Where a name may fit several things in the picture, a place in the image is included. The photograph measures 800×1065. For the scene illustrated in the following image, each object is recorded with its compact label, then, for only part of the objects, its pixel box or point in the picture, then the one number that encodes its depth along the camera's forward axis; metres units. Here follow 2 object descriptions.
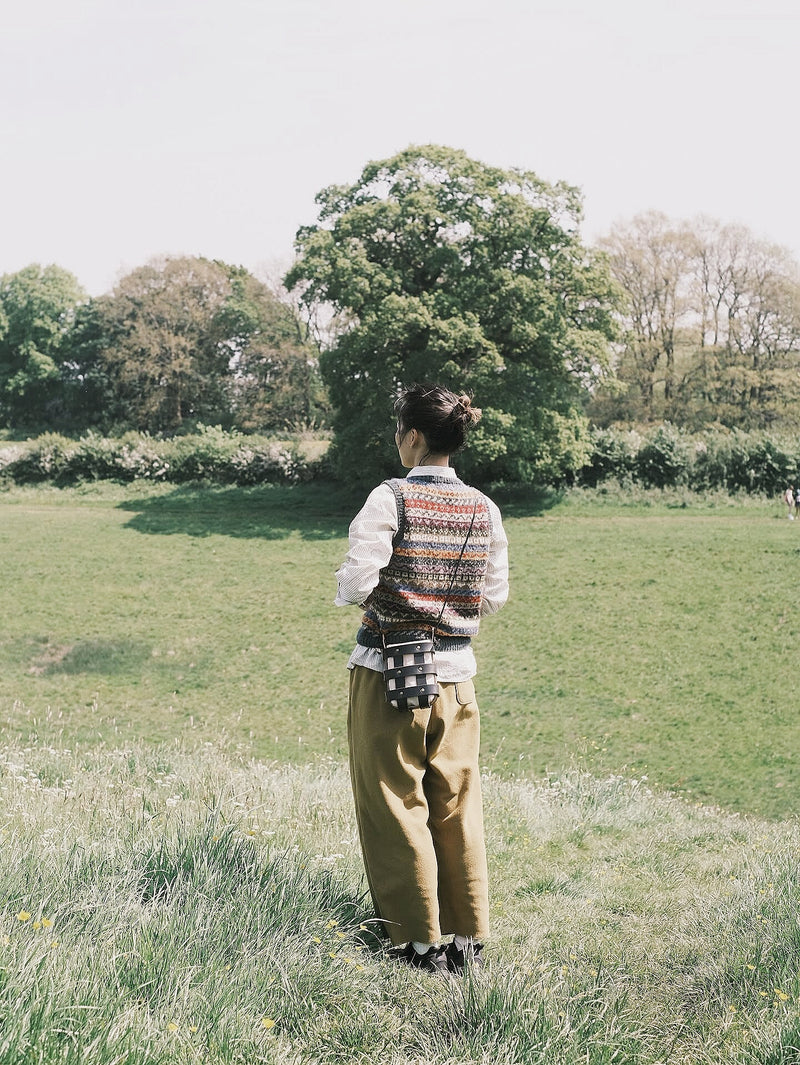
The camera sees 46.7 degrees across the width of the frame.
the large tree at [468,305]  24.62
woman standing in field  3.14
